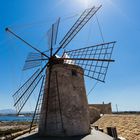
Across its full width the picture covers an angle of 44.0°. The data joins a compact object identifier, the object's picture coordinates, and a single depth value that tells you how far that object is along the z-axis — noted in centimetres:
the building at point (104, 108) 3607
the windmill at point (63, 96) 1091
